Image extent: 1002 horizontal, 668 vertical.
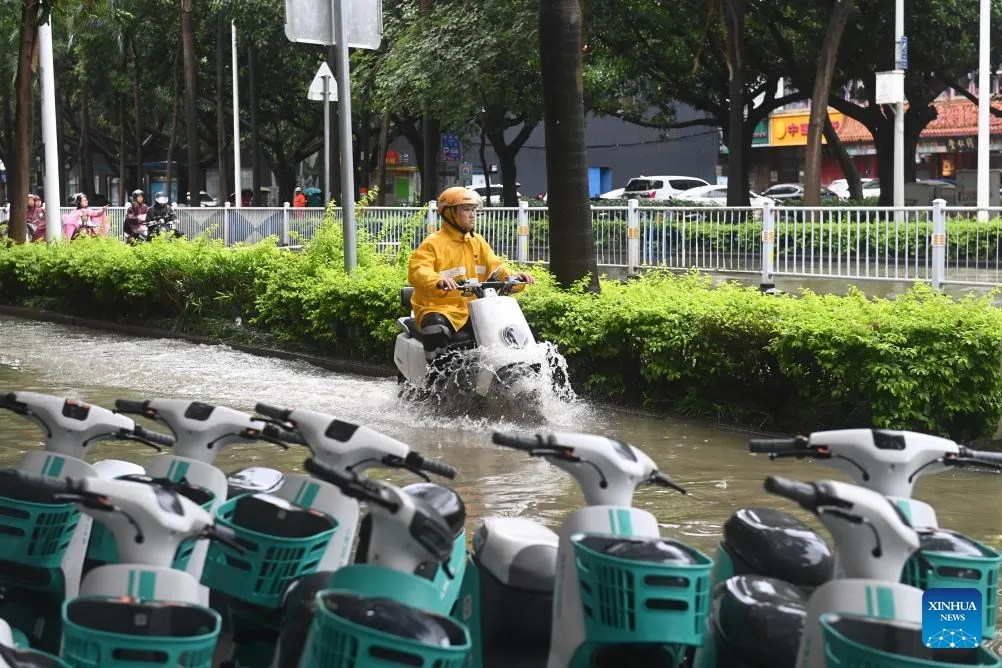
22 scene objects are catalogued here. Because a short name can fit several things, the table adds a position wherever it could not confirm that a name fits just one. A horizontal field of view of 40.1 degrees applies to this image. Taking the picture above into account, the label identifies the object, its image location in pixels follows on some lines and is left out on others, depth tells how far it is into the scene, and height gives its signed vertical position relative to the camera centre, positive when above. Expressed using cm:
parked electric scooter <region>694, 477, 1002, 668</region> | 268 -81
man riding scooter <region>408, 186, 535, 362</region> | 959 -39
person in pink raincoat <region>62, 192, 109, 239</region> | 2755 -1
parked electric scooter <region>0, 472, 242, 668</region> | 273 -80
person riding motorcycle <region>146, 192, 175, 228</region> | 2686 +16
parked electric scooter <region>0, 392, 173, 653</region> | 359 -80
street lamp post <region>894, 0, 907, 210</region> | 2553 +130
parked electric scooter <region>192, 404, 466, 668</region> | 345 -80
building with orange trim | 4883 +235
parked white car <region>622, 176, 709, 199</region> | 4969 +93
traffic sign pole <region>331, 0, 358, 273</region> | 1288 +83
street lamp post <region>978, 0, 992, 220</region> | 2634 +235
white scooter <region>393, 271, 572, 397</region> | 927 -97
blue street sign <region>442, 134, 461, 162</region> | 4238 +204
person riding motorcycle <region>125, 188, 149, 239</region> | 2700 +1
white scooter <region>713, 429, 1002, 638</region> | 313 -80
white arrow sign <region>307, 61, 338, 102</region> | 1673 +156
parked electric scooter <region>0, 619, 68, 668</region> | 263 -85
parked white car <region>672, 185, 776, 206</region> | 4456 +50
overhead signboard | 1291 +184
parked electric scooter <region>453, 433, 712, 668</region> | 307 -91
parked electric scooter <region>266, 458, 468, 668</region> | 264 -81
